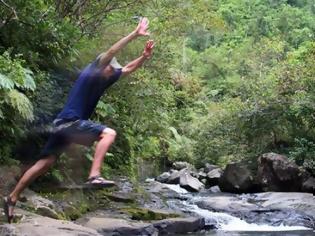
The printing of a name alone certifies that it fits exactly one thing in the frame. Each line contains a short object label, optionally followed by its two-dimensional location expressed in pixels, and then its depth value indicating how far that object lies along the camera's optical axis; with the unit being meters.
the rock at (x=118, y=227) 8.90
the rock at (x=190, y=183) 20.76
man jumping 5.00
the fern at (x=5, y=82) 7.68
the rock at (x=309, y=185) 17.44
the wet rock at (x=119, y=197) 11.53
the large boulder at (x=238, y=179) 19.69
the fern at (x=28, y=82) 8.33
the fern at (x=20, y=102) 8.02
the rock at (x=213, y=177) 22.19
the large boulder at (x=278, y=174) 18.00
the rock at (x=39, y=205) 8.26
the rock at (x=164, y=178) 23.86
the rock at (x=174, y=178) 22.78
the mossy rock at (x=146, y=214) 10.52
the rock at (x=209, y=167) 25.58
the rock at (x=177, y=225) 10.13
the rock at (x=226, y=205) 14.34
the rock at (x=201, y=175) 24.32
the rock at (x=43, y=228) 6.18
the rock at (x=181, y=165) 29.42
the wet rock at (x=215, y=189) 20.35
